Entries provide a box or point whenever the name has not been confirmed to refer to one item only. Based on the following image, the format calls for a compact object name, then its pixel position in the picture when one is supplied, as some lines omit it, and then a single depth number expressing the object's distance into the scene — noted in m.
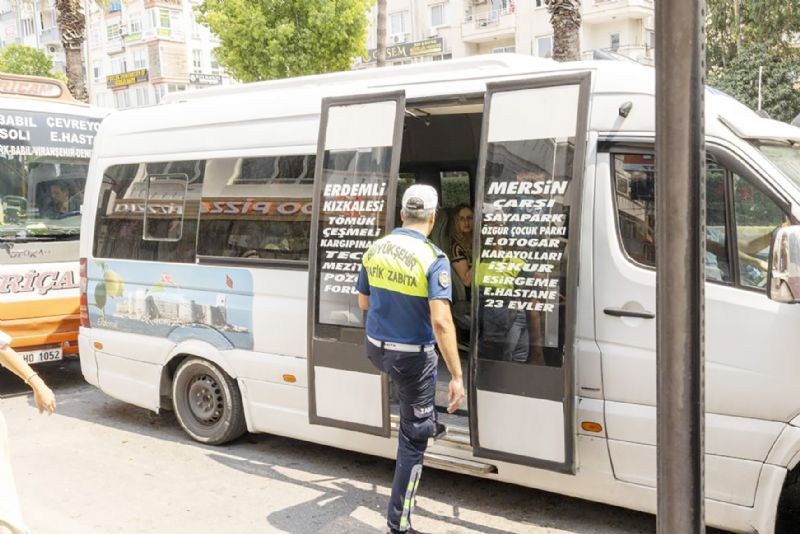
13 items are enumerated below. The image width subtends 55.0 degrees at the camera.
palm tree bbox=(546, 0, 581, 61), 10.84
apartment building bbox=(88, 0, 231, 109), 54.19
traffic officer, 4.11
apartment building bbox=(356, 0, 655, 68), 34.31
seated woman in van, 6.90
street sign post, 1.93
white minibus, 3.87
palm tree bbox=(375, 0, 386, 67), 20.66
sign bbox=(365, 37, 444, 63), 39.41
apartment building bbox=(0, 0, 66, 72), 59.00
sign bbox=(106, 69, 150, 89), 55.41
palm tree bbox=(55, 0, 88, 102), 16.03
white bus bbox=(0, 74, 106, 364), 7.94
